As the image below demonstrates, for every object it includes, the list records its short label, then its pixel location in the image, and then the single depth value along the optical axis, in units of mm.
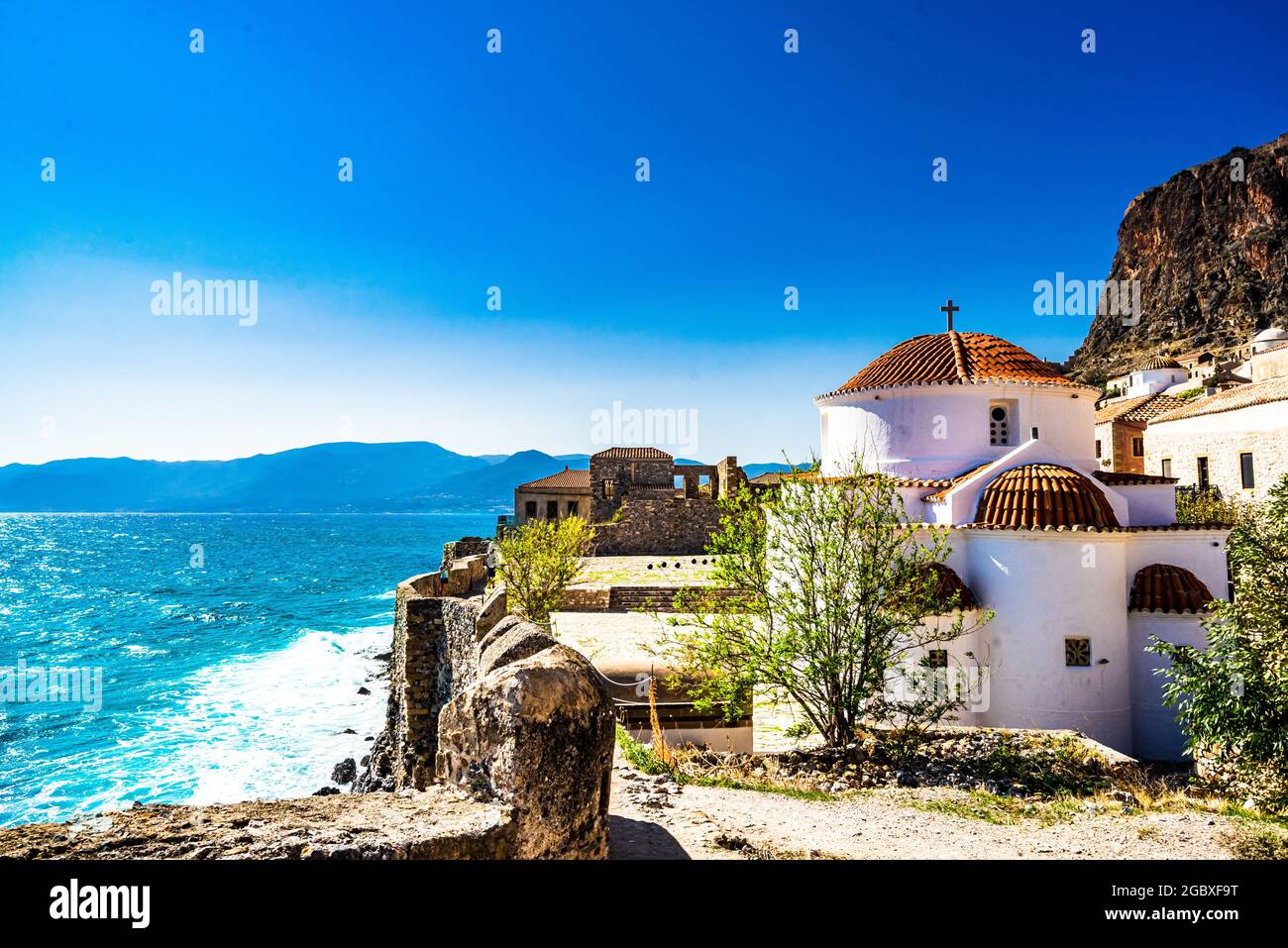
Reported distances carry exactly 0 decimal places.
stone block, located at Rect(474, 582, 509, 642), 12023
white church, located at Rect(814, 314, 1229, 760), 13867
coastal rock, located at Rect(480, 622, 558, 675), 6191
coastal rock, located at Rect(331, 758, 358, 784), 18422
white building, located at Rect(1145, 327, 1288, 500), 26969
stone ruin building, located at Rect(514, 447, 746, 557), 40344
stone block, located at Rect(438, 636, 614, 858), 4531
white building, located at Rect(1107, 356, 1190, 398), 56906
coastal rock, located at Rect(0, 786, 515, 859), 3566
